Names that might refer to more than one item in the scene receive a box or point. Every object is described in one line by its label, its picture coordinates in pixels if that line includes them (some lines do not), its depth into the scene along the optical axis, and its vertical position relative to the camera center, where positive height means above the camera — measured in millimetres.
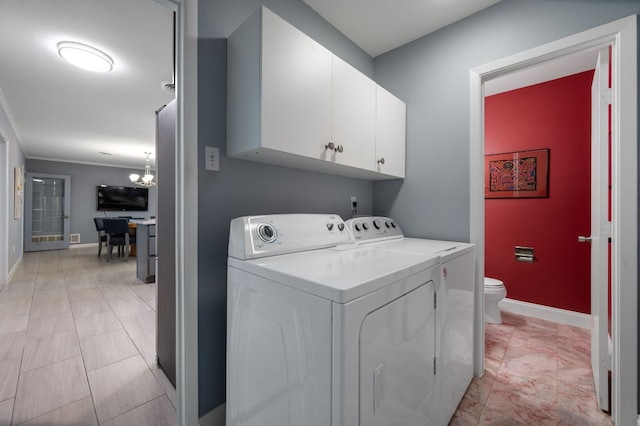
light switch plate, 1295 +257
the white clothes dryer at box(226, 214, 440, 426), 741 -392
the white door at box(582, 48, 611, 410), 1486 -89
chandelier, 6200 +781
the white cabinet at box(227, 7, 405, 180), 1182 +557
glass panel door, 6609 +8
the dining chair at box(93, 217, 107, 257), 5960 -344
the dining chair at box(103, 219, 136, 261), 5512 -444
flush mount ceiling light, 2289 +1388
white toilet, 2498 -800
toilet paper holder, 2791 -440
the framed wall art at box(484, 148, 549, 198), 2732 +404
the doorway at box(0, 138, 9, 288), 3678 +18
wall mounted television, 7787 +395
